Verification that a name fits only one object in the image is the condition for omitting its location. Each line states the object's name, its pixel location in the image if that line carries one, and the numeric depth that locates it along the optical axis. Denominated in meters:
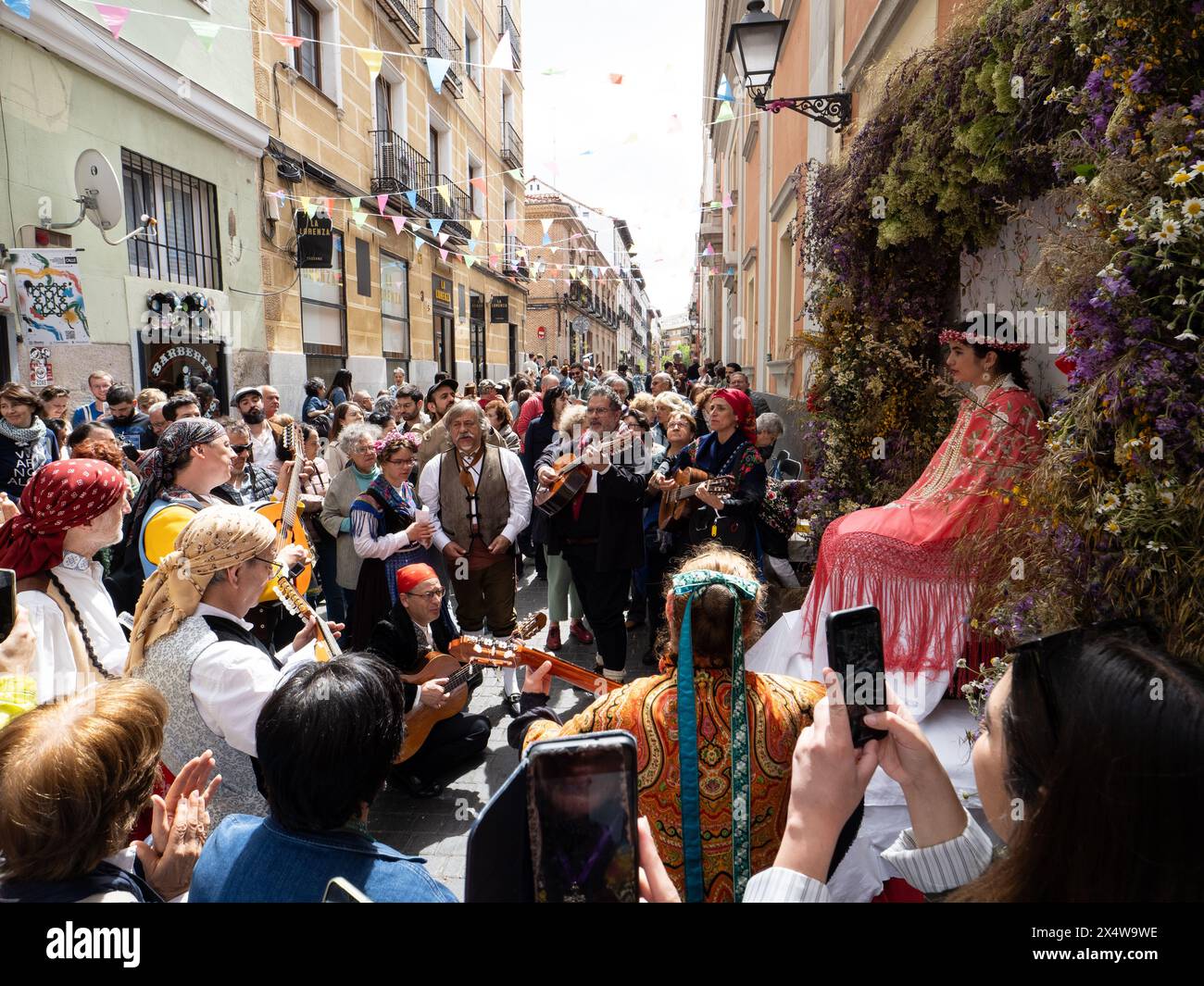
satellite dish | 7.82
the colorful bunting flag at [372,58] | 8.18
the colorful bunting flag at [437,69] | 8.82
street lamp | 5.43
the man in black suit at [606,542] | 4.68
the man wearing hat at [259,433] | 6.11
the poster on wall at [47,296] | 6.88
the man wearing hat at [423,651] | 3.57
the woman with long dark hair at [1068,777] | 0.92
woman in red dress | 3.00
